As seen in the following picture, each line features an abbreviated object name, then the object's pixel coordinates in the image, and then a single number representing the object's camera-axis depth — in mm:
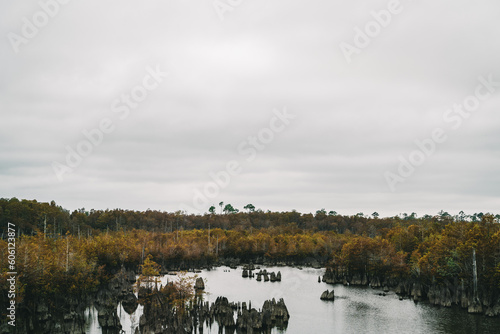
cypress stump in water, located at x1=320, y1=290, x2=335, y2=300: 63812
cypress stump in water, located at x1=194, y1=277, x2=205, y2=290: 68519
